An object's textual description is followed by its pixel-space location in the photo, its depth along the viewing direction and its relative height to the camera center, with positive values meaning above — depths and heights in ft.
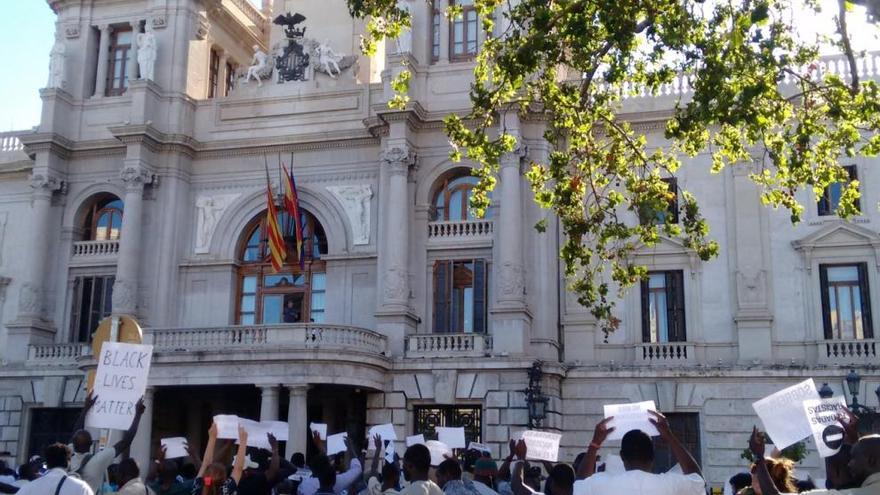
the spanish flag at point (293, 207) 104.42 +21.27
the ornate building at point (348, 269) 93.91 +15.09
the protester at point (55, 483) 27.27 -1.82
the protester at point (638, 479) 23.49 -1.30
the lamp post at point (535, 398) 88.02 +1.97
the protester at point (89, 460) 30.01 -1.31
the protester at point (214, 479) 33.01 -2.06
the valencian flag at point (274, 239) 104.06 +17.97
